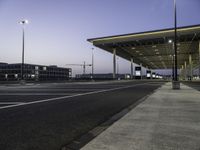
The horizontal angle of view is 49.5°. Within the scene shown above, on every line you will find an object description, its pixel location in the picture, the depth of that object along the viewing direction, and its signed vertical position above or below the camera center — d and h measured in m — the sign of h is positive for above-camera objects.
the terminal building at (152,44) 52.84 +9.31
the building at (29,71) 128.43 +3.49
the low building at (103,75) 184.75 +0.95
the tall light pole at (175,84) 22.41 -0.86
